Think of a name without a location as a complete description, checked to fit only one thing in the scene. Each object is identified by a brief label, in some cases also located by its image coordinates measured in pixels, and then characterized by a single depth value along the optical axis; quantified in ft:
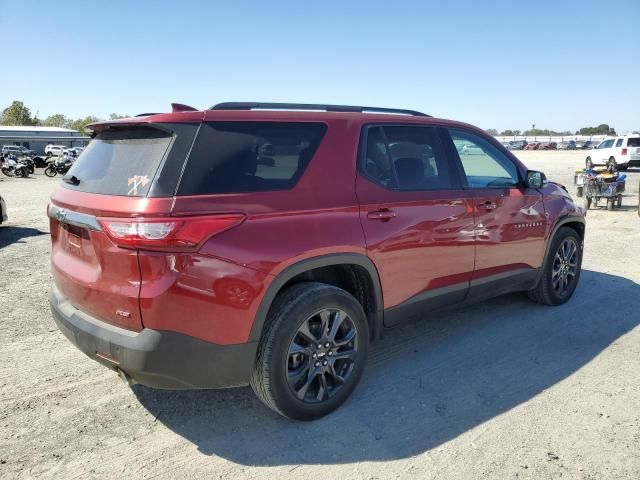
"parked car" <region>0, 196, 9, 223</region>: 30.14
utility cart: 39.65
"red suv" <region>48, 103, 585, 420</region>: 8.08
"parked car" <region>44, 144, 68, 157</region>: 176.47
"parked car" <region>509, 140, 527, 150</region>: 262.84
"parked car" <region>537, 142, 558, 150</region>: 259.19
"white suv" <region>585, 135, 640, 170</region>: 80.23
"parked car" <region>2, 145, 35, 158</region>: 133.99
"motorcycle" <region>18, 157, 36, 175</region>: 92.00
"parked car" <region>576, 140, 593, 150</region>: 253.03
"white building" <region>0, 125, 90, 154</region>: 234.21
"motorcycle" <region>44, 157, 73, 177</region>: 94.89
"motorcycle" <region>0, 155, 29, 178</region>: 90.33
